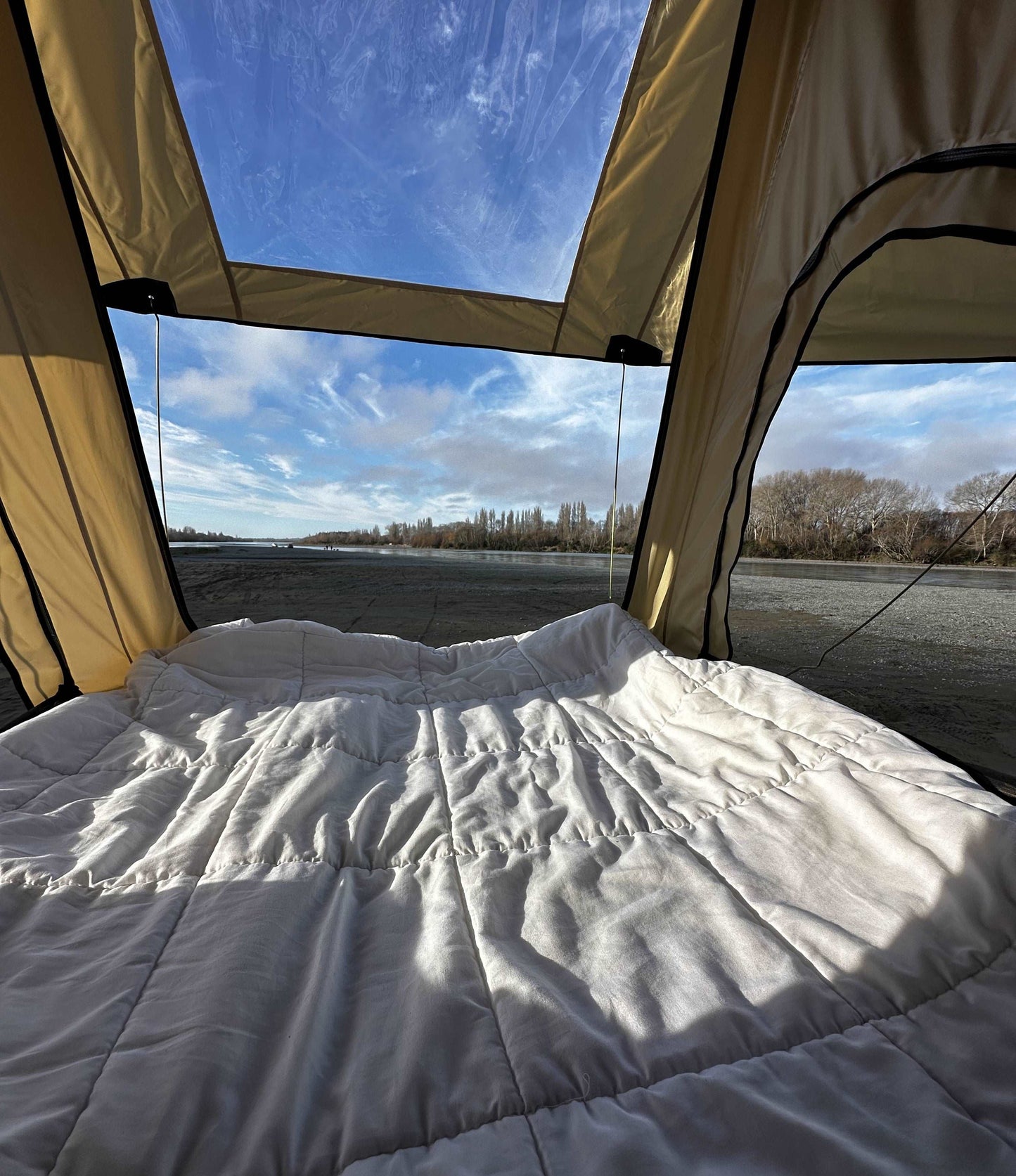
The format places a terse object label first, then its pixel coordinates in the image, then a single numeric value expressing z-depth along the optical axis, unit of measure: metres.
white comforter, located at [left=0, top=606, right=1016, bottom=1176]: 0.48
